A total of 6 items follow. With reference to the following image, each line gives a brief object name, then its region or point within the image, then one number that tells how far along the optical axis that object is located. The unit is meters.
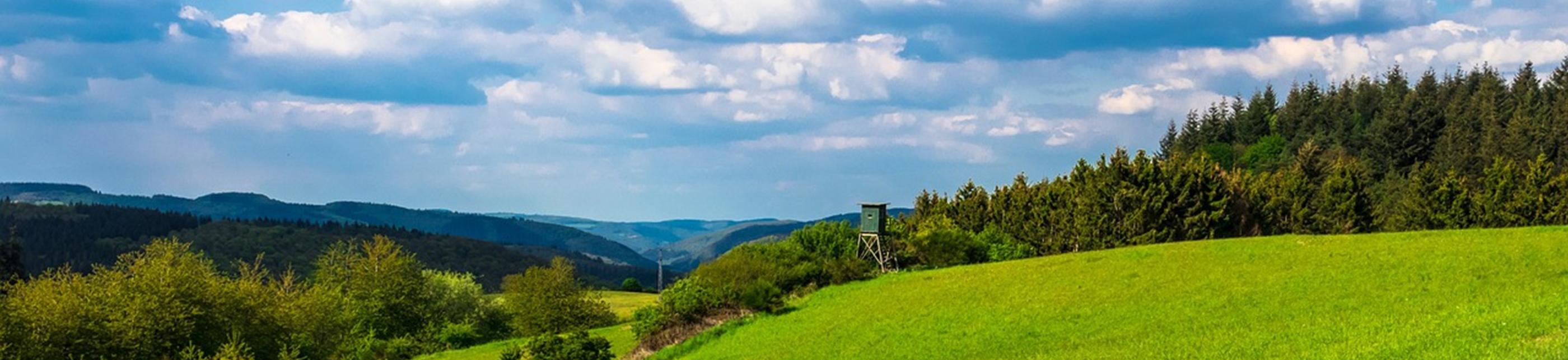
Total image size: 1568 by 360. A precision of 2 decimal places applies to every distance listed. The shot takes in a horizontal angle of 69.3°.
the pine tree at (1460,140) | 157.50
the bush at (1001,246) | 89.19
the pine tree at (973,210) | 115.94
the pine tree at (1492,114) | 154.12
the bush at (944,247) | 83.38
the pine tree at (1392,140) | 179.25
